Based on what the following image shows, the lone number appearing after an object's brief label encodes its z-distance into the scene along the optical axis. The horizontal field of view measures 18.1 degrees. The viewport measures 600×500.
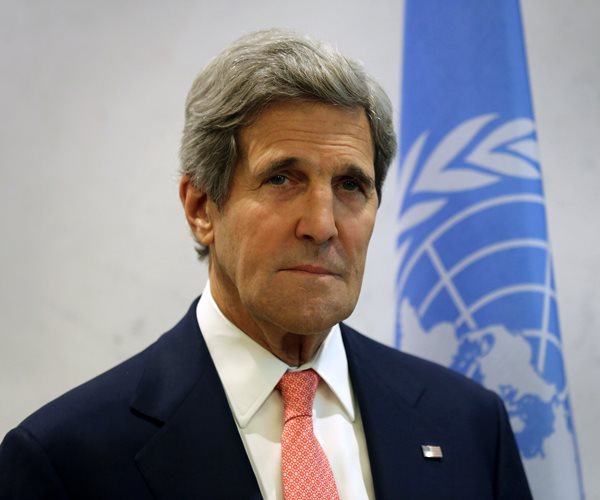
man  1.56
